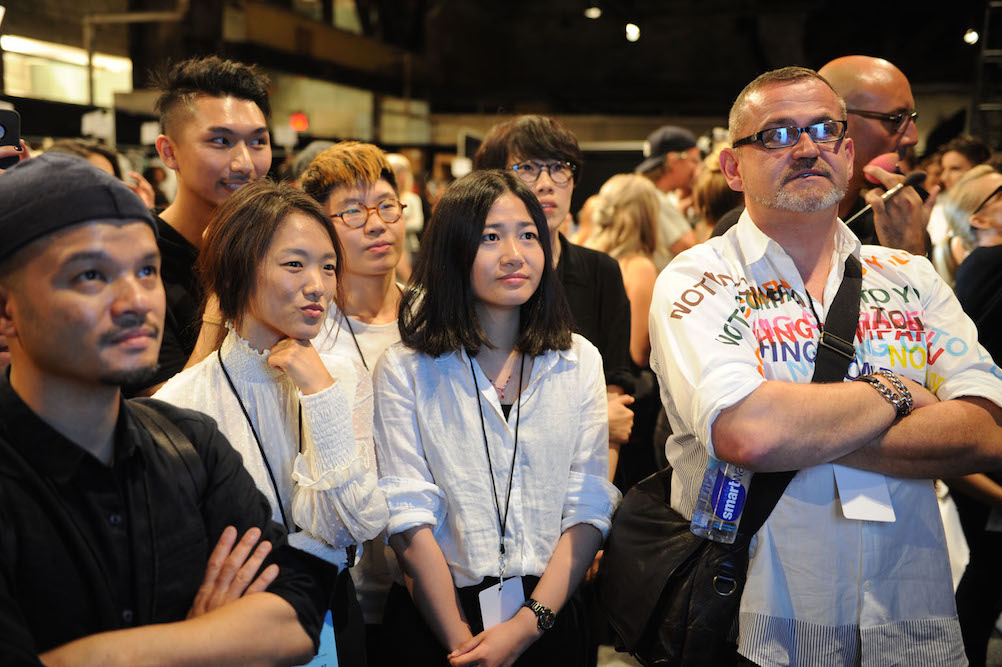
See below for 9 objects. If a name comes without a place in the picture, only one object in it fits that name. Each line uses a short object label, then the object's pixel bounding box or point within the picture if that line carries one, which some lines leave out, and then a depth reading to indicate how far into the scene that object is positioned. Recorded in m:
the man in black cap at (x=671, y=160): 5.64
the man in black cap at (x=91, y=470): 1.22
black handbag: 1.85
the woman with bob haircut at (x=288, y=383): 1.74
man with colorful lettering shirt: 1.80
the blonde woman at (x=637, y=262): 3.59
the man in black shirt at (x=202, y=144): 2.50
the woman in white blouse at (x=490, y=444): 2.04
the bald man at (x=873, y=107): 2.70
